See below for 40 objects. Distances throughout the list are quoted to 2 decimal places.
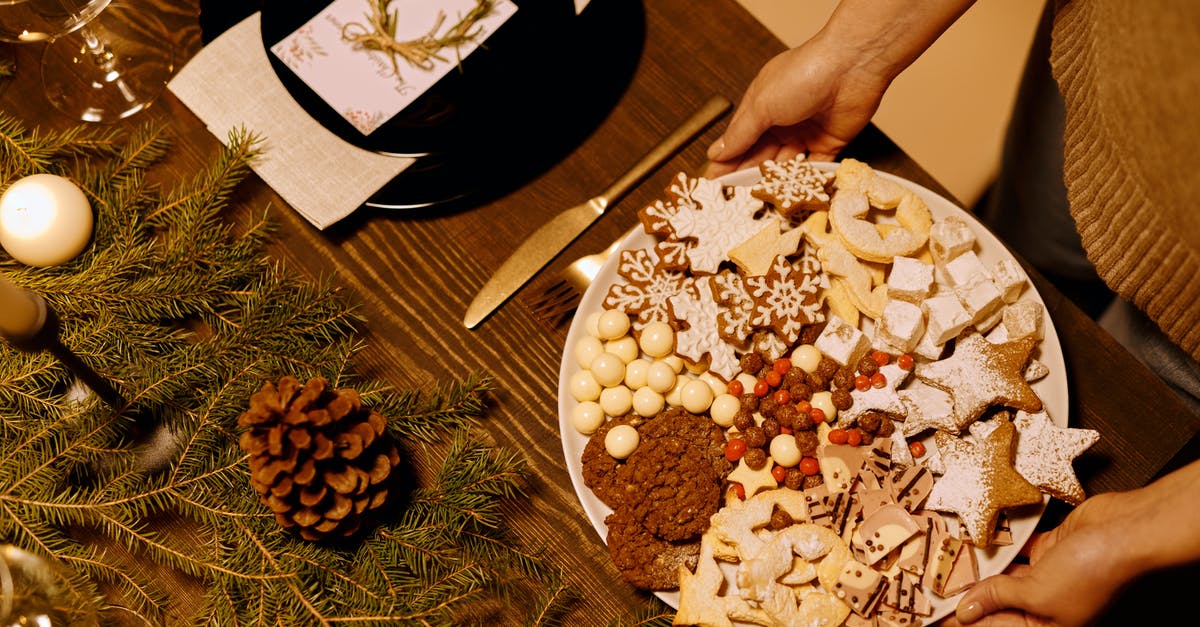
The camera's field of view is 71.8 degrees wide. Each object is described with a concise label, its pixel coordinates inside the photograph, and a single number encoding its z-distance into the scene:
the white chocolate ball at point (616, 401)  1.16
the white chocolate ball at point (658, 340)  1.17
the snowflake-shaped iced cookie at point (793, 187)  1.18
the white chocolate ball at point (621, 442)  1.13
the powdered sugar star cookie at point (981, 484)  1.02
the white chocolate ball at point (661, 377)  1.16
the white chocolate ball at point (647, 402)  1.16
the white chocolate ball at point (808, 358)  1.16
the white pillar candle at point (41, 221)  1.16
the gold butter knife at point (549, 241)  1.28
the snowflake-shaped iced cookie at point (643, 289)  1.19
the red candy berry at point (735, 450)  1.13
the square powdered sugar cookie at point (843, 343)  1.14
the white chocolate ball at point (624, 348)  1.18
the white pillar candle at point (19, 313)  0.87
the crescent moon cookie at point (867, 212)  1.16
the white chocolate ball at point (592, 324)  1.20
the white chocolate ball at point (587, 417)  1.15
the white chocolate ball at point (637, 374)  1.18
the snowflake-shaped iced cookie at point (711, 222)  1.19
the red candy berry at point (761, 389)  1.15
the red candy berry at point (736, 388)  1.16
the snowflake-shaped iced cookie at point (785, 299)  1.14
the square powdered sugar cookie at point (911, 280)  1.11
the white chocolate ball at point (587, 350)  1.18
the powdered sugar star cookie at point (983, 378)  1.06
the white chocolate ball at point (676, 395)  1.17
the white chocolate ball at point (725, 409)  1.14
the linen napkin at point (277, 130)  1.27
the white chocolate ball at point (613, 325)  1.17
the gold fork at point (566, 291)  1.26
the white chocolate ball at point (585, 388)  1.16
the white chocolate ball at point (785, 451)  1.11
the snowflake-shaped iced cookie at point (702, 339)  1.16
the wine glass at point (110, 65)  1.37
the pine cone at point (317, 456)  0.95
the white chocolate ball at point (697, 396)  1.15
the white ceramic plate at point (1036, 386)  1.06
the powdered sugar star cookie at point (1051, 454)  1.04
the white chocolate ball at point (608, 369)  1.15
